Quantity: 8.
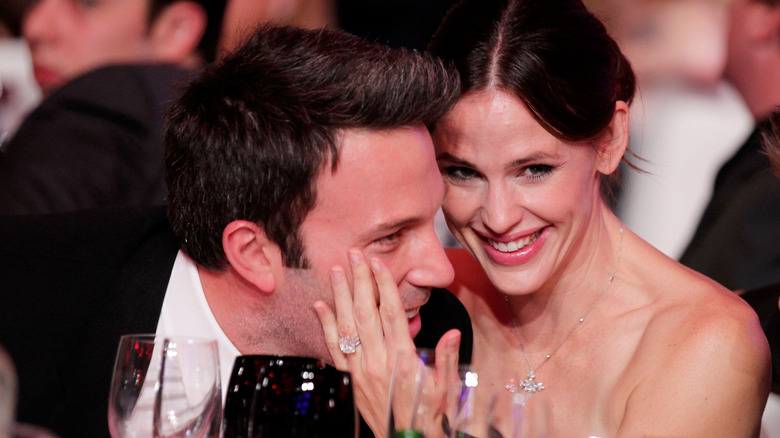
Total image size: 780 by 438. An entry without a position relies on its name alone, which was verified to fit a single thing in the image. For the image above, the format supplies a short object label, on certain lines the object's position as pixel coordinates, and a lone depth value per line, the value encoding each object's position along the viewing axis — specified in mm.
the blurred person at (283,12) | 9492
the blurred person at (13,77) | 11234
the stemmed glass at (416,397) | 2395
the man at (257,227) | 3803
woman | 4059
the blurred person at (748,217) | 6160
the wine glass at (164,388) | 2678
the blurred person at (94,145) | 5984
